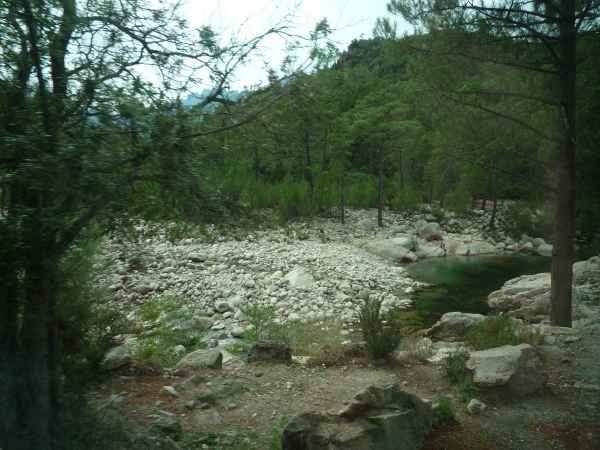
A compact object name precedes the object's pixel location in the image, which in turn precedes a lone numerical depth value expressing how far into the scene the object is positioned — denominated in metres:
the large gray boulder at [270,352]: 6.84
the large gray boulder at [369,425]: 3.93
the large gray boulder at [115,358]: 5.75
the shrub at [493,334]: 6.92
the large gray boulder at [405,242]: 23.94
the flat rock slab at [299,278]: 15.52
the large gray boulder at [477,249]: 24.98
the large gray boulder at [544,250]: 25.19
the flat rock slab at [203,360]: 6.45
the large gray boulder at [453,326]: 10.56
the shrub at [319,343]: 6.91
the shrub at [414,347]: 7.29
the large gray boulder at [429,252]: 23.78
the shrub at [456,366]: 6.16
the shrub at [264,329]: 8.90
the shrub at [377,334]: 6.81
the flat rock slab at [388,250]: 22.23
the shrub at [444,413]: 4.95
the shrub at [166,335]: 7.33
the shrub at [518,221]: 28.02
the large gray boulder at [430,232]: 27.08
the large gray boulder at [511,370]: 5.65
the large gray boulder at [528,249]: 25.61
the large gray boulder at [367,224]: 27.62
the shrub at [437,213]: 30.92
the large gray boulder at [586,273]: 16.16
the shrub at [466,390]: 5.67
